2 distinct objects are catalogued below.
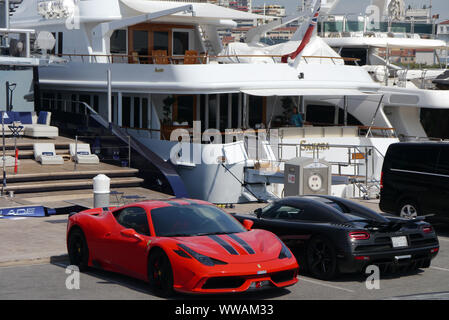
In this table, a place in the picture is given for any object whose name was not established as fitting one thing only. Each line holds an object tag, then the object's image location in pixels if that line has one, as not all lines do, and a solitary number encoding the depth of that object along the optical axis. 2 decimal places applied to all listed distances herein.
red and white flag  24.59
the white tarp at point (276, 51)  25.88
